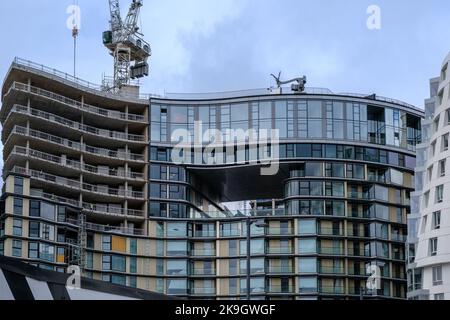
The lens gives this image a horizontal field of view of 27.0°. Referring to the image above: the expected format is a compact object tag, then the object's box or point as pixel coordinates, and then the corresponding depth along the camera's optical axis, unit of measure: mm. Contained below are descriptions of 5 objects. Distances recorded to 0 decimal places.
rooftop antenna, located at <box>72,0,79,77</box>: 120188
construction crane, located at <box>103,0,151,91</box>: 138750
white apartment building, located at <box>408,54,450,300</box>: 88188
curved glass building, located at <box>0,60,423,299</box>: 121250
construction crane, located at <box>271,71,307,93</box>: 130950
